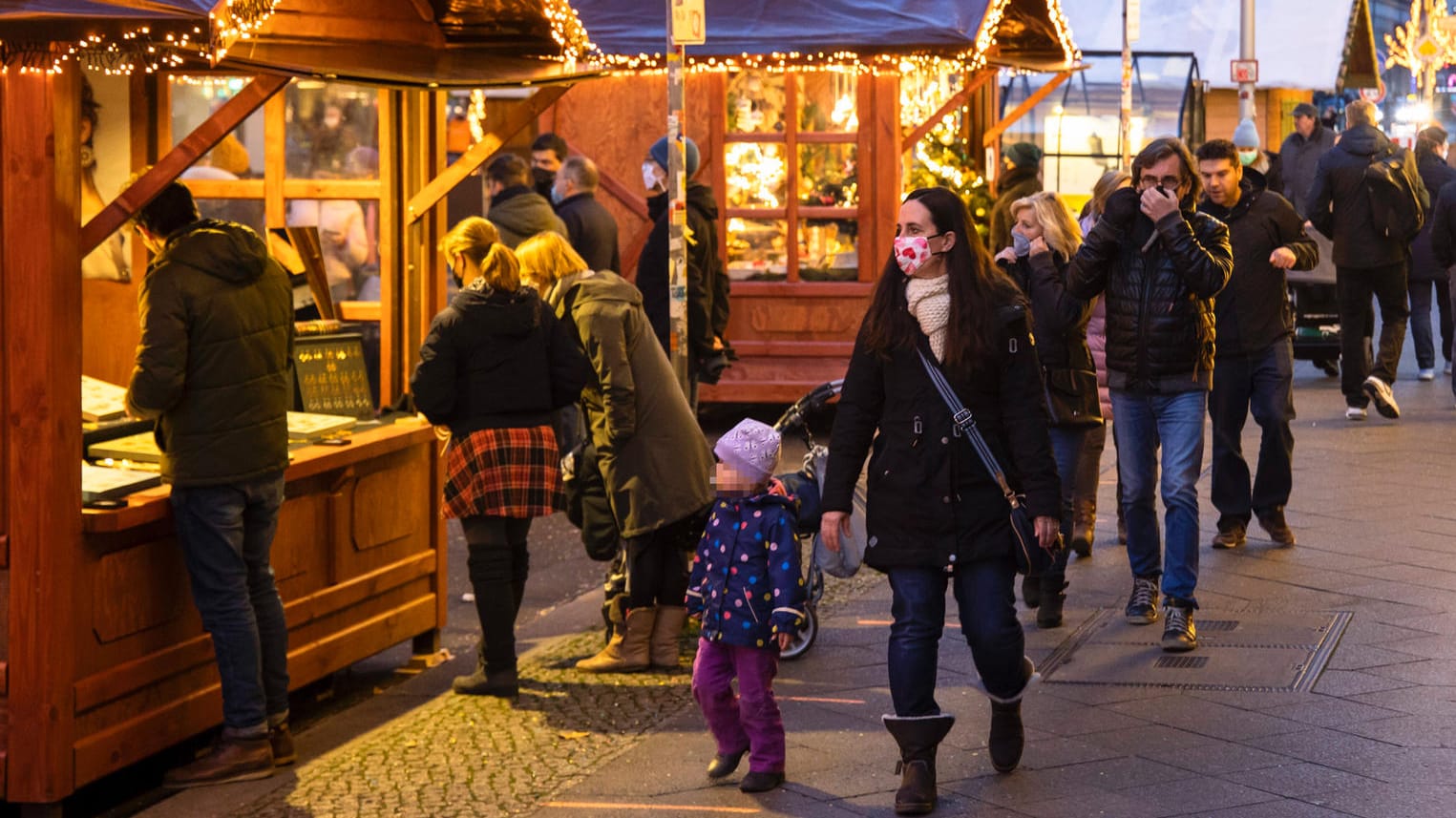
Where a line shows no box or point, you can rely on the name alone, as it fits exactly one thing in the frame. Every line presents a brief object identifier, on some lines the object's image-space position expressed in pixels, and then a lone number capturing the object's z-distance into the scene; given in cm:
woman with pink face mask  566
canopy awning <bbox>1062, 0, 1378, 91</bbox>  2772
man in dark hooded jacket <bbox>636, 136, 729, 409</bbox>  1070
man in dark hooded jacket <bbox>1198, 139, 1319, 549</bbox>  908
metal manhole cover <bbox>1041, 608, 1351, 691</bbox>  707
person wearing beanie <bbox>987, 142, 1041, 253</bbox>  1379
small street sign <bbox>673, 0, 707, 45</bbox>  788
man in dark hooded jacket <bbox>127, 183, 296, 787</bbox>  609
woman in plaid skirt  712
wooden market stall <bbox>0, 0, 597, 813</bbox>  571
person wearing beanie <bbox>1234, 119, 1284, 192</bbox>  1570
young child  582
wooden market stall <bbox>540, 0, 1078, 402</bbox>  1434
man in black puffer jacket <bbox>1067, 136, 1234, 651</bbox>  742
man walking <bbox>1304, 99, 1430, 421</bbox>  1441
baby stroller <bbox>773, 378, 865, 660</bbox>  722
